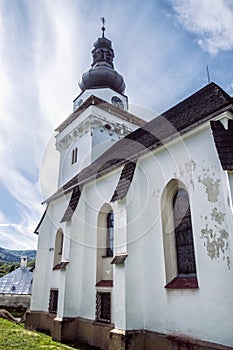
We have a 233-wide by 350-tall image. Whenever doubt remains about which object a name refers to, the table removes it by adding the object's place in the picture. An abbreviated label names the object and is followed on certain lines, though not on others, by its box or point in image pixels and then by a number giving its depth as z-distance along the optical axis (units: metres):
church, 6.98
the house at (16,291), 27.11
